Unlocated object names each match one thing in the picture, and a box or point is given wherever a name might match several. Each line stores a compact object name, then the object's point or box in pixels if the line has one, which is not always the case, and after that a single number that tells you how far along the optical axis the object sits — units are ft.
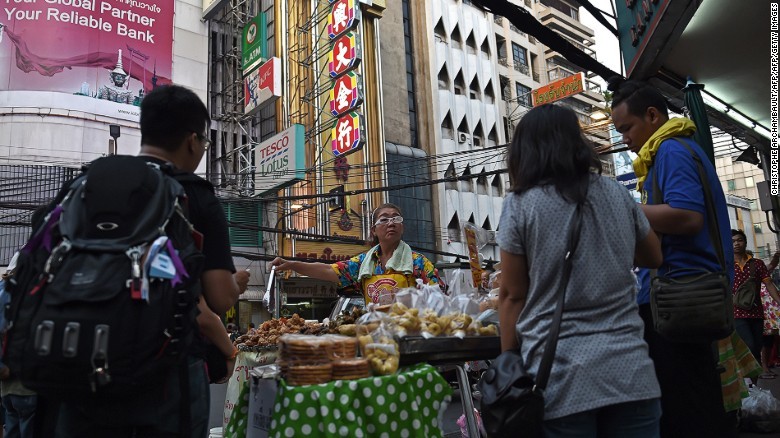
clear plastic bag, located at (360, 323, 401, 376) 7.67
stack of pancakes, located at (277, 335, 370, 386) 7.19
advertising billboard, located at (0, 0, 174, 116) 54.90
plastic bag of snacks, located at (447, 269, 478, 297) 11.94
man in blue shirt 7.48
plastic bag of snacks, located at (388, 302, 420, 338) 8.55
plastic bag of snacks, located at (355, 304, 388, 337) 8.59
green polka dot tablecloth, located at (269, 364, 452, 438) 6.84
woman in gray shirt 5.68
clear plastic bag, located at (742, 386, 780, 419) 14.93
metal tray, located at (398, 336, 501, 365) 8.38
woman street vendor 14.30
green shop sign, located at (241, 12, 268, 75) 63.26
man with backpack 5.04
